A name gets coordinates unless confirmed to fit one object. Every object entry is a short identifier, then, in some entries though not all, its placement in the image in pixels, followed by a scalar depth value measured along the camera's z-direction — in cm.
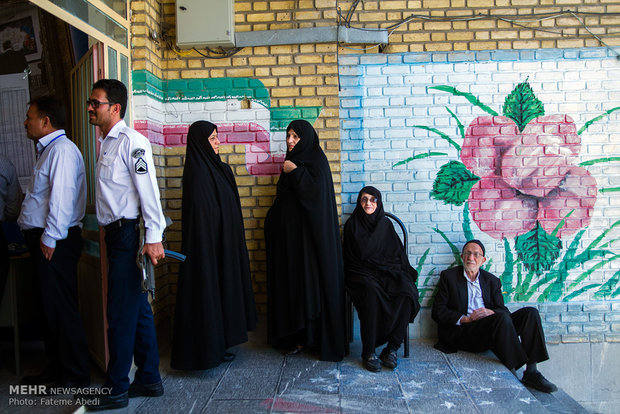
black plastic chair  358
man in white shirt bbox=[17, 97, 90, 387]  278
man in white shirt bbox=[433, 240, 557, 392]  348
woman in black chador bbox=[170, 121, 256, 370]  318
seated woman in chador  344
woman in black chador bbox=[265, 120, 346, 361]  350
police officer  266
